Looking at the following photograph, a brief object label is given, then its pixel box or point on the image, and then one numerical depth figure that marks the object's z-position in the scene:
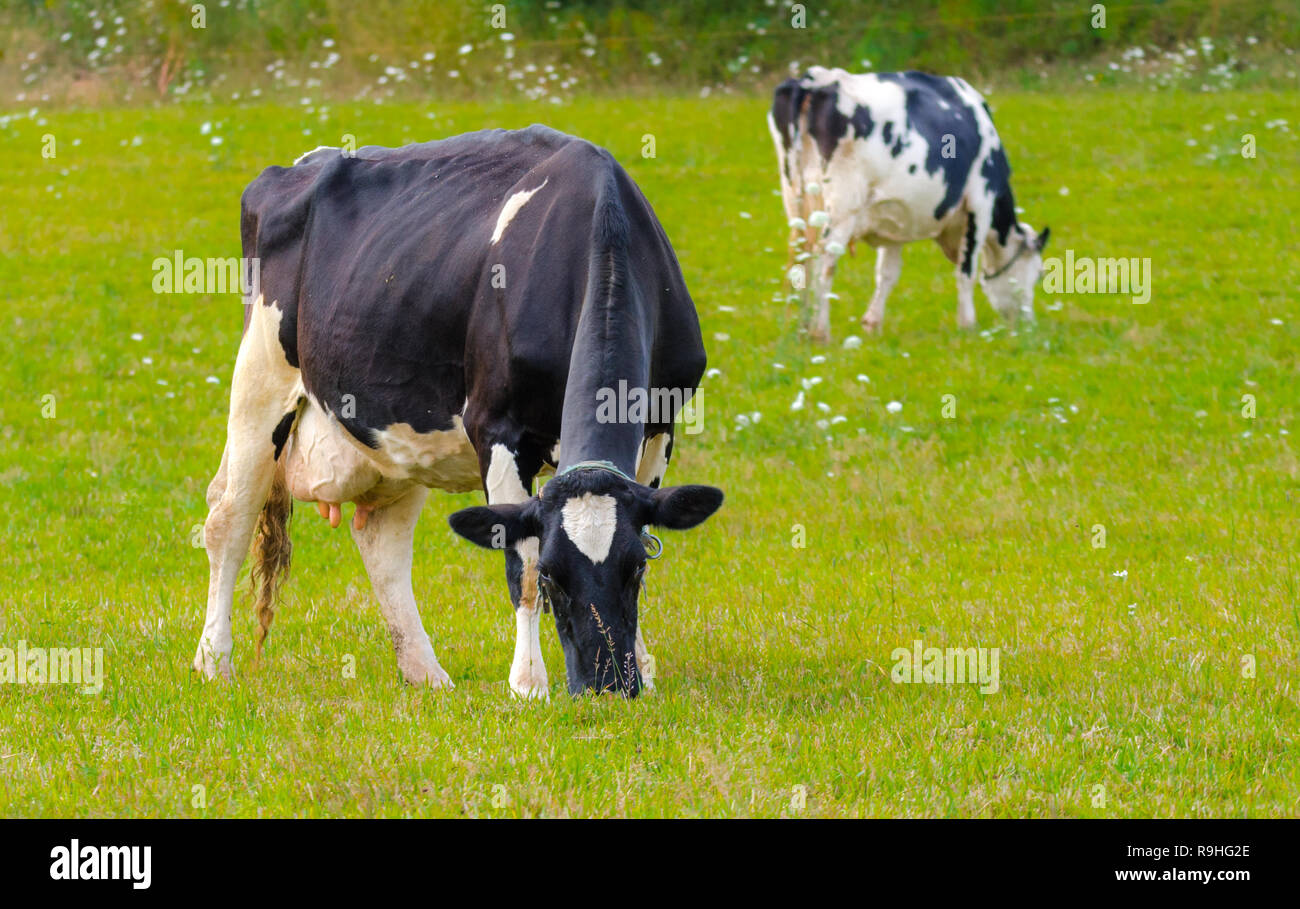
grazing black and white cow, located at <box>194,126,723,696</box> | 11.73
